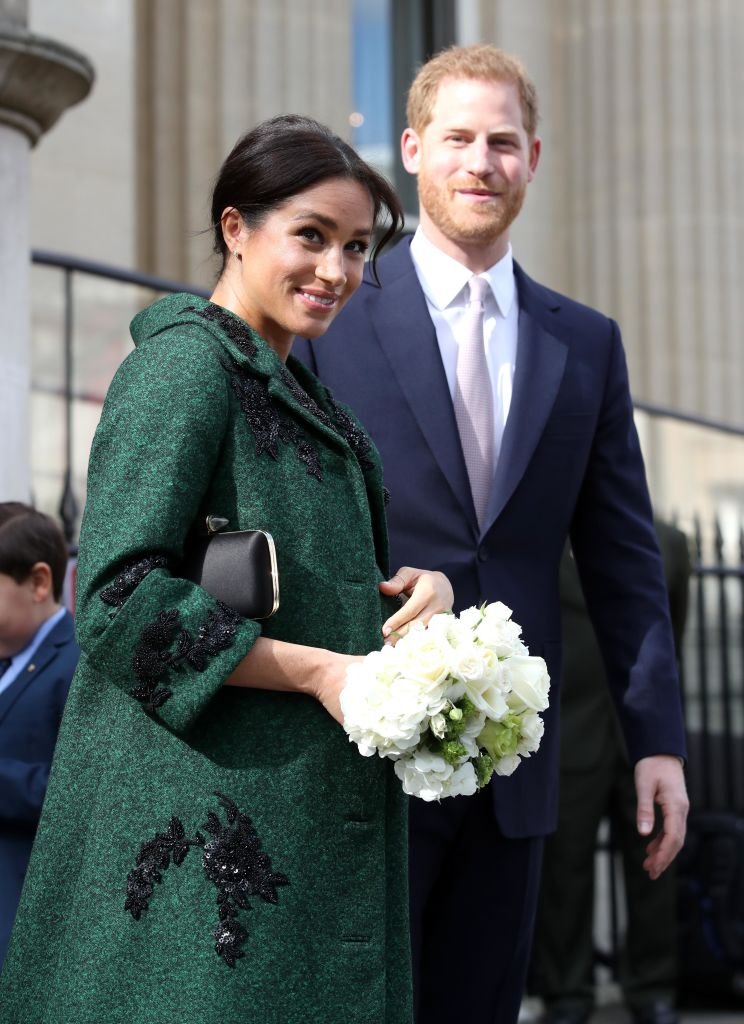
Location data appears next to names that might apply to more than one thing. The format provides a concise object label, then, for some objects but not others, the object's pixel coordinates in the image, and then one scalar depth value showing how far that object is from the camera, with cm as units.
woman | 396
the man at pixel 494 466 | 563
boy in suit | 596
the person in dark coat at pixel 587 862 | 1082
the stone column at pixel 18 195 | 786
